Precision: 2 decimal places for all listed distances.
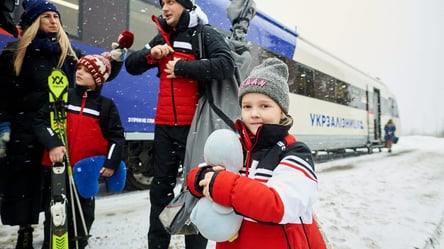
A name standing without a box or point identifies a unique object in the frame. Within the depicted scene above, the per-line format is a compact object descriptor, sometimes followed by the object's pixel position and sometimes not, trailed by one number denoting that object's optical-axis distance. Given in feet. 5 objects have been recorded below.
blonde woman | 6.63
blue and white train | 12.05
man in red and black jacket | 5.91
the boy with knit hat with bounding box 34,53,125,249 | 6.38
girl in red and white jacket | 3.22
